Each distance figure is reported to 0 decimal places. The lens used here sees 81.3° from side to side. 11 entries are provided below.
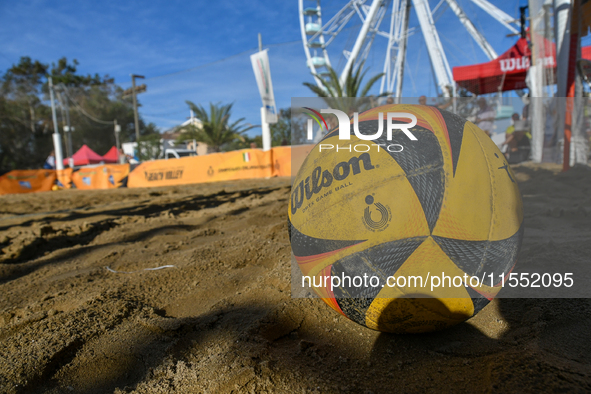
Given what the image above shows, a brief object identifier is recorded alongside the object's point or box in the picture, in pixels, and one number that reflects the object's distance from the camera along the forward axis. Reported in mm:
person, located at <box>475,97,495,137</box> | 9576
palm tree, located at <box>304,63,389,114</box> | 19516
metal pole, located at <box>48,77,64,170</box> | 18000
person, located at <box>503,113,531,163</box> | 9305
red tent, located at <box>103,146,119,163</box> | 27109
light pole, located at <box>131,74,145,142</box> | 29022
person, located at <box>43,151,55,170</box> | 21109
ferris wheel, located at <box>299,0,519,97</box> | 20203
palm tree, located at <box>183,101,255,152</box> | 27359
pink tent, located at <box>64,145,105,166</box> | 24672
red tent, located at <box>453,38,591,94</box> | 13719
